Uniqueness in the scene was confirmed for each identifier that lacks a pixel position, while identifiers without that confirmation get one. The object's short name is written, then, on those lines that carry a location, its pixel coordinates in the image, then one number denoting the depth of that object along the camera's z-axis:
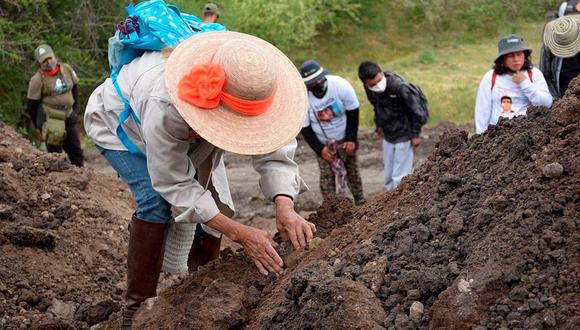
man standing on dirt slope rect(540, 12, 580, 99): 7.16
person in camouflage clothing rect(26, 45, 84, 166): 10.47
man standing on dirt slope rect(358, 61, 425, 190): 8.58
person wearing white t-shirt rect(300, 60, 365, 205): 8.49
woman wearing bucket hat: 6.92
